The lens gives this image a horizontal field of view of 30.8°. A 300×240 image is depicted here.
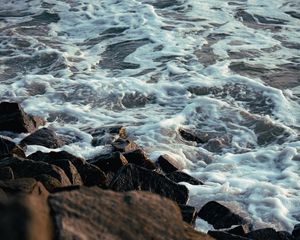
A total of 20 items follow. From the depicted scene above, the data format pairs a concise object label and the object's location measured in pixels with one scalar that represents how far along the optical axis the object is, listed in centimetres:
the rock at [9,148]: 616
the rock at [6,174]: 477
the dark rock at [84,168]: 560
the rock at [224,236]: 448
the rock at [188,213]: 482
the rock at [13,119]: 725
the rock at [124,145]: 654
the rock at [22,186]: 389
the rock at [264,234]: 482
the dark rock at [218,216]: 526
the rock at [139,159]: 631
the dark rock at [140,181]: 524
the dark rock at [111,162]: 598
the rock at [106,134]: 720
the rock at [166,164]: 648
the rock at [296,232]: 508
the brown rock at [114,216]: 263
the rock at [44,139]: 689
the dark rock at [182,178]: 615
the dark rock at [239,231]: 493
